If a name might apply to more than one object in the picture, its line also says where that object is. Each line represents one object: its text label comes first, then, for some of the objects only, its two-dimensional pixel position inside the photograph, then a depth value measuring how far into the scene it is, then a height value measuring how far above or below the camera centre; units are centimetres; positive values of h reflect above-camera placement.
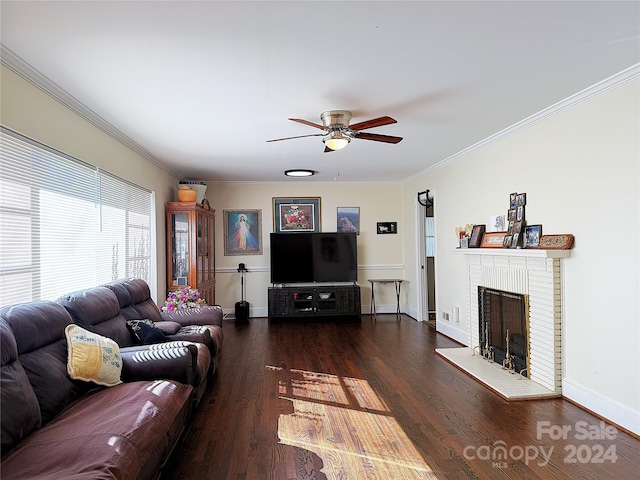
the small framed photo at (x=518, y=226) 377 +12
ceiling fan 315 +93
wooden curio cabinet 545 -4
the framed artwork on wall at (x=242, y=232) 707 +17
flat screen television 685 -28
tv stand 674 -104
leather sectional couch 160 -84
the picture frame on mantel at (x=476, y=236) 450 +3
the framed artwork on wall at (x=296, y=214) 714 +49
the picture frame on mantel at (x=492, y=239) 416 +0
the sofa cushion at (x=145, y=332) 321 -74
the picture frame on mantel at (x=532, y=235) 356 +3
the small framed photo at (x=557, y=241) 319 -3
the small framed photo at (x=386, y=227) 736 +24
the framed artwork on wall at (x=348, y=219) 727 +39
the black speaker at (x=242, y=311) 686 -122
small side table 702 -85
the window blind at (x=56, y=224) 242 +15
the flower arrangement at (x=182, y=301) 436 -67
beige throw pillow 229 -69
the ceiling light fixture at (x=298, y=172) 605 +106
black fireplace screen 376 -92
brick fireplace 333 -55
